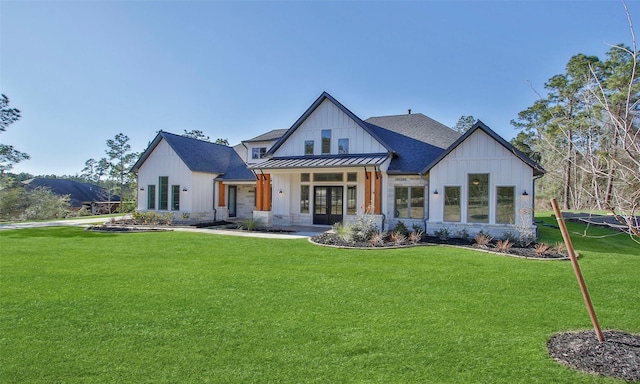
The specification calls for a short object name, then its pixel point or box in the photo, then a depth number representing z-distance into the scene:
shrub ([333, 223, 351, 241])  12.75
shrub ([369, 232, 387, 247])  11.98
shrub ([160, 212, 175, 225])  19.23
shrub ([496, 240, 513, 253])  10.71
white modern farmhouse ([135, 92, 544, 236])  13.59
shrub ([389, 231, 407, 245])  12.06
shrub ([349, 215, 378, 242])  12.88
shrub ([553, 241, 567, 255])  10.34
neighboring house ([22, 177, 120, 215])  40.62
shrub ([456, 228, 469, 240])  13.89
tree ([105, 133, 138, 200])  37.59
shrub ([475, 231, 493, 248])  11.75
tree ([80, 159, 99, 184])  46.79
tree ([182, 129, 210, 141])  46.28
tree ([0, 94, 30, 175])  26.55
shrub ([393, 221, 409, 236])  14.76
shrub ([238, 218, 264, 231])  16.64
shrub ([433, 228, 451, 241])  13.70
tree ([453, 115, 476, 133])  53.21
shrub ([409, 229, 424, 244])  12.43
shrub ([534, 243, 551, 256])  10.17
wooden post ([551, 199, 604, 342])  3.99
